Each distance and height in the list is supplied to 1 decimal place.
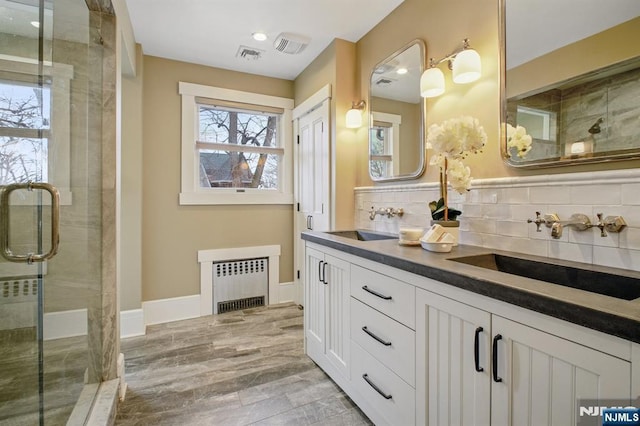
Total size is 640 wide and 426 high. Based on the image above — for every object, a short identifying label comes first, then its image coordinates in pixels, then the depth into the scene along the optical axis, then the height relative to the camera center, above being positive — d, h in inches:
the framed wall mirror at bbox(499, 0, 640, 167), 45.5 +22.0
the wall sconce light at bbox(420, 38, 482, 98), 66.2 +32.3
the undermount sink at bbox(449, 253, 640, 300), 42.3 -9.7
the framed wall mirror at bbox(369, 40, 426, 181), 86.1 +28.9
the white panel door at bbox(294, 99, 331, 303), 115.6 +15.1
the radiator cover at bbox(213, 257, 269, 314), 132.4 -32.3
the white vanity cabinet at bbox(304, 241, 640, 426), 30.2 -18.9
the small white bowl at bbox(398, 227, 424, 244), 67.4 -4.9
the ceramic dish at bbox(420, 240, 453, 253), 58.6 -6.7
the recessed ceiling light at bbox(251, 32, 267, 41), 105.6 +60.4
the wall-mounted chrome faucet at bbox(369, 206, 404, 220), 90.1 -0.1
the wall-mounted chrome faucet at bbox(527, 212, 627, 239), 45.7 -1.6
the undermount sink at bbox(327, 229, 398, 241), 90.6 -7.2
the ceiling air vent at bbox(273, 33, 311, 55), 106.7 +60.3
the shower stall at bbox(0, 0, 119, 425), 53.3 +0.2
